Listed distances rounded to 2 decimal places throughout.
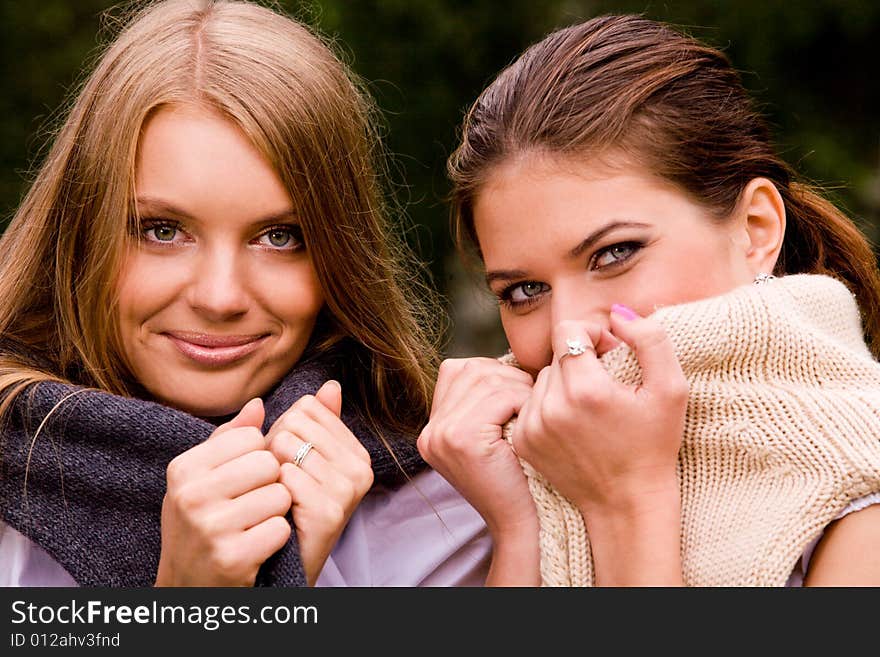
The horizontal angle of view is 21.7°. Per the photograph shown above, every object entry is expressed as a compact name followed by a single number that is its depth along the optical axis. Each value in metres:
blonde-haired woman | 4.43
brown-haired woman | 3.95
